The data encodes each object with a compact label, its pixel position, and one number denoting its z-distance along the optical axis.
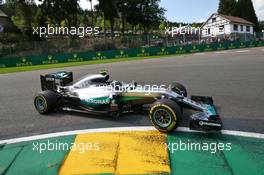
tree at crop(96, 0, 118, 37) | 52.84
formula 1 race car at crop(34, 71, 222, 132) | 5.31
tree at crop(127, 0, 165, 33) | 56.97
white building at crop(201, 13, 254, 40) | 69.94
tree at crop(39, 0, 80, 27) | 49.19
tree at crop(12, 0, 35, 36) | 49.47
